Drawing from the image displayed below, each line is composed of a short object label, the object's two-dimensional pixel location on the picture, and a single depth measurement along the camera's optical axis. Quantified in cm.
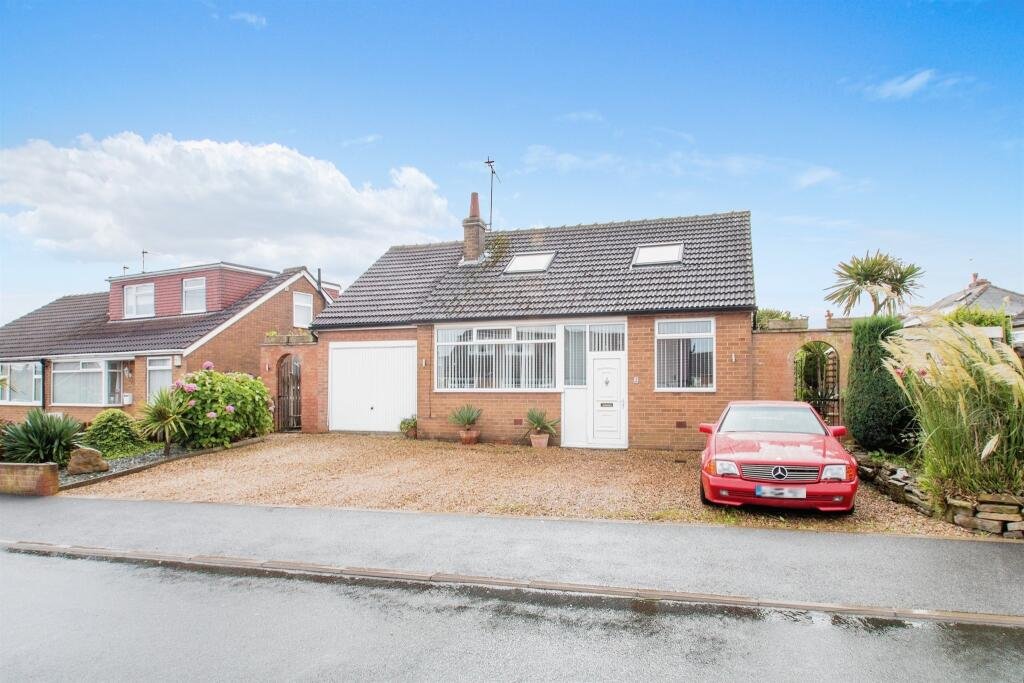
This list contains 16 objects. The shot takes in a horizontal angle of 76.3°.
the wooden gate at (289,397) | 1873
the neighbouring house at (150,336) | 2253
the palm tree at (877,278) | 2327
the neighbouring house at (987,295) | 3188
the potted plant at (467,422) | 1505
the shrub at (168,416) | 1406
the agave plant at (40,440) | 1237
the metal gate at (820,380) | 1397
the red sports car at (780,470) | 756
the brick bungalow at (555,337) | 1398
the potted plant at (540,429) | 1450
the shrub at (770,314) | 2517
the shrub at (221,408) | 1445
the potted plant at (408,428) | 1612
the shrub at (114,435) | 1422
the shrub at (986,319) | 857
